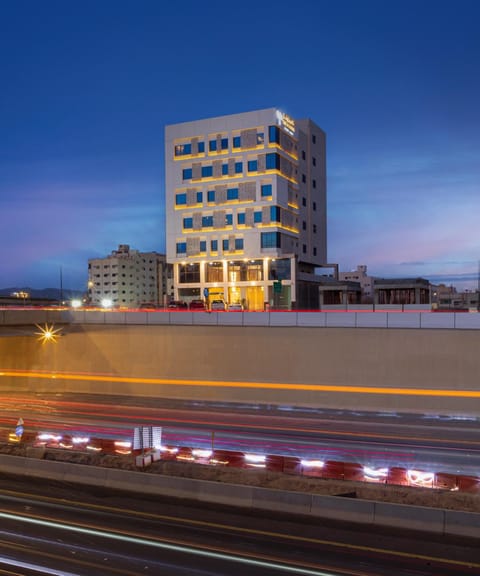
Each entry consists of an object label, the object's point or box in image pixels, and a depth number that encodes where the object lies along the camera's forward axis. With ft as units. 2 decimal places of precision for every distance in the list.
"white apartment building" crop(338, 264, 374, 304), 460.14
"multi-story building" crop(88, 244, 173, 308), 479.00
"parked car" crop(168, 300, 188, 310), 168.37
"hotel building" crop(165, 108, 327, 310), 199.62
